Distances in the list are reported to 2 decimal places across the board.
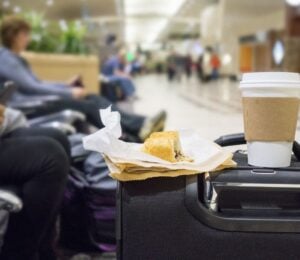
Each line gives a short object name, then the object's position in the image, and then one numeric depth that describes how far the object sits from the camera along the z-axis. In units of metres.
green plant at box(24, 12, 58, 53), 6.54
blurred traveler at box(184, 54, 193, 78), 27.72
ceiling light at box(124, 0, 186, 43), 22.03
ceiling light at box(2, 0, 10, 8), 18.89
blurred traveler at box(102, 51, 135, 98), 9.26
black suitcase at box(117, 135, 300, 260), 0.81
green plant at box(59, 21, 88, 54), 7.69
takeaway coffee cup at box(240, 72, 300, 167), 0.85
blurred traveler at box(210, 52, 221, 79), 23.66
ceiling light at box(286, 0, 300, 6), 9.28
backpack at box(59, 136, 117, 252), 1.81
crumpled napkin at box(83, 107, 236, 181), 0.82
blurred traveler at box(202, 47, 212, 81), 22.99
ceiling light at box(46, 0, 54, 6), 19.11
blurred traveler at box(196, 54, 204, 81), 22.49
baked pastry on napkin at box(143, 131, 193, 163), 0.85
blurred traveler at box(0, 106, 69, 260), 1.46
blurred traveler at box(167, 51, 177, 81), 23.56
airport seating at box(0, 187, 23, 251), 1.28
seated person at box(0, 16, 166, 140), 3.10
